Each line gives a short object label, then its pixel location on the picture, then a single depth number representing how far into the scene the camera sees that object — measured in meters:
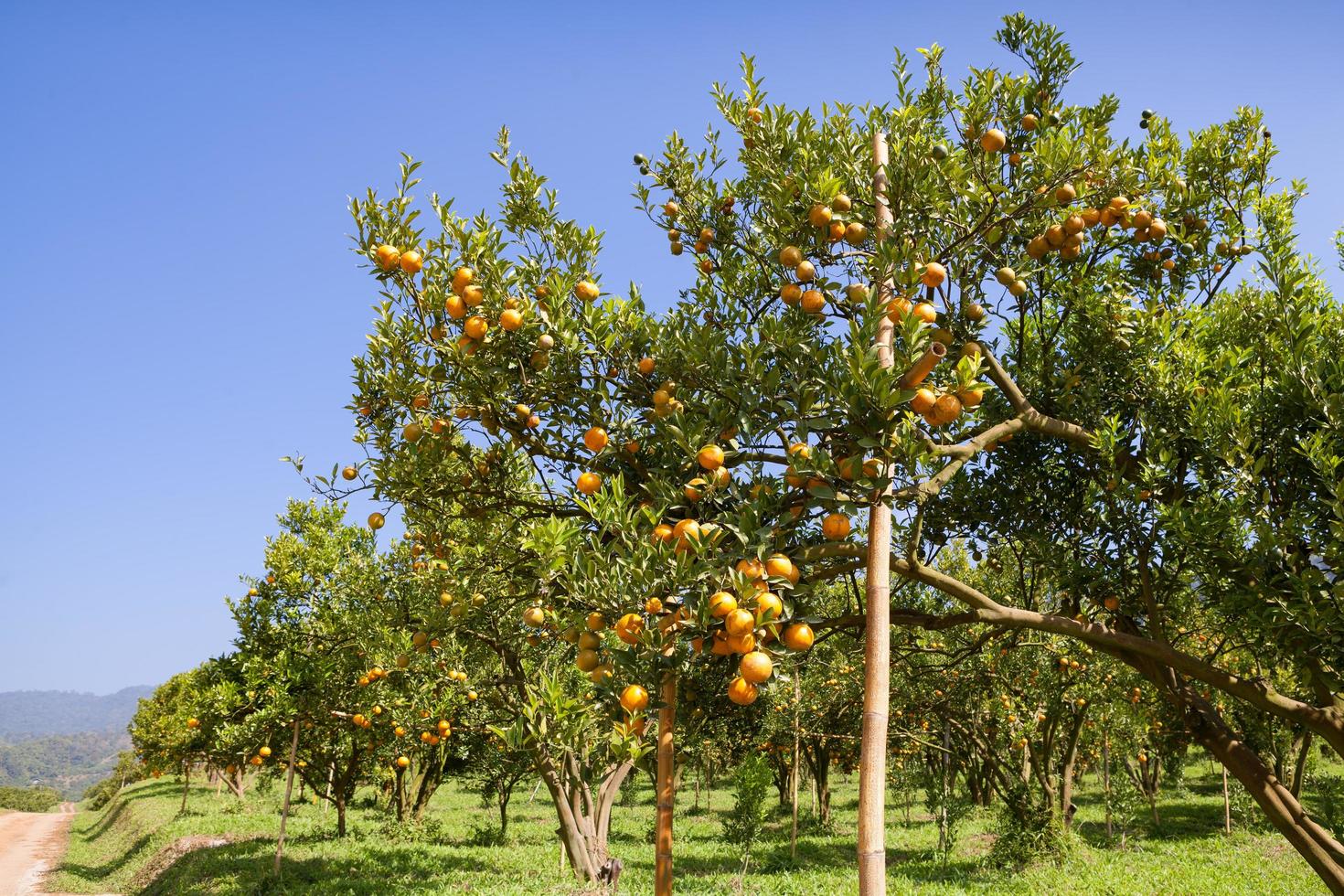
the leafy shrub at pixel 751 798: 16.25
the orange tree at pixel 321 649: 11.84
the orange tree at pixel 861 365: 2.99
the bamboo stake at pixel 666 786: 3.00
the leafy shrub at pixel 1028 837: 13.84
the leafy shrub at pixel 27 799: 56.65
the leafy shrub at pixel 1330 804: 13.36
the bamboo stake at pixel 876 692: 2.59
